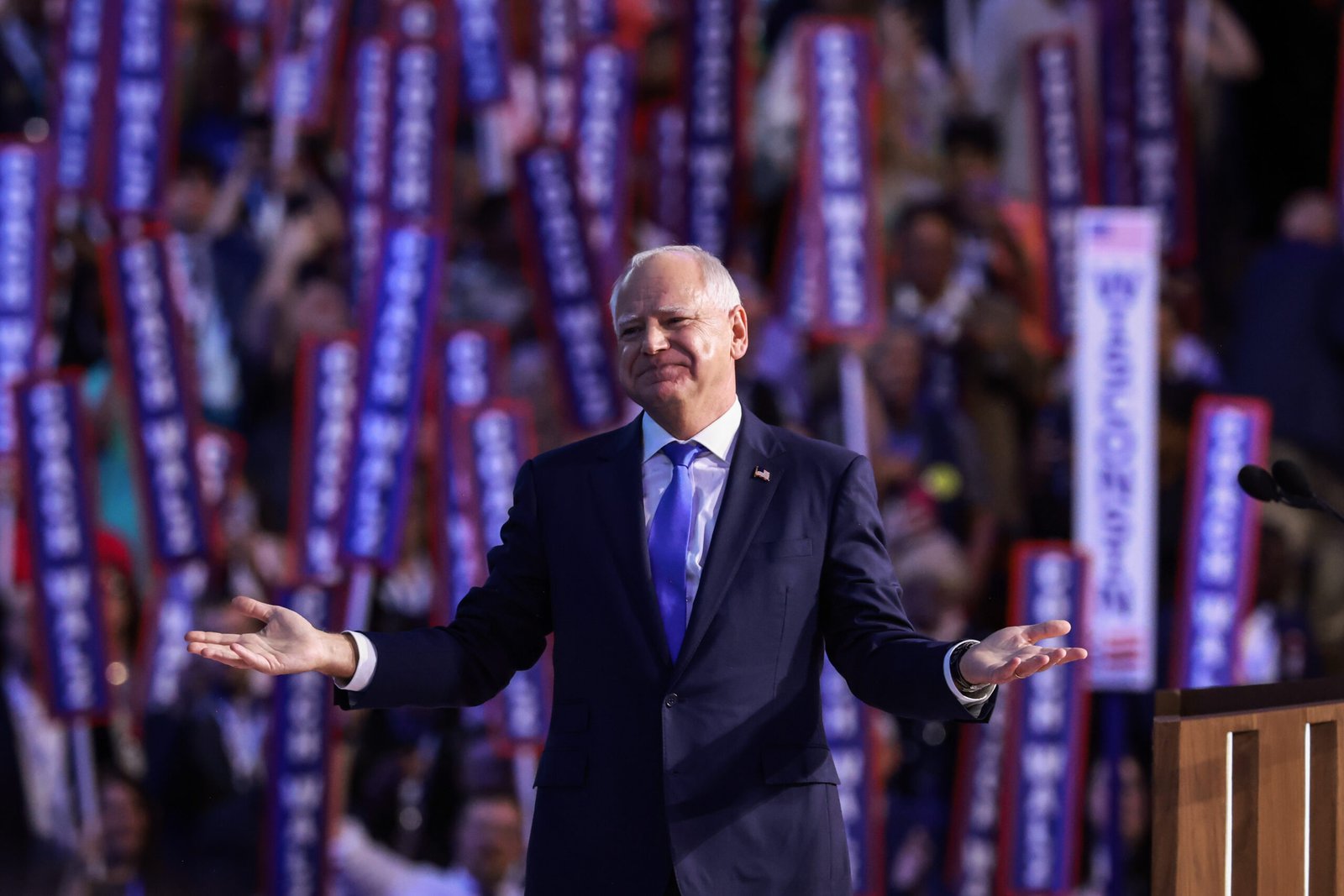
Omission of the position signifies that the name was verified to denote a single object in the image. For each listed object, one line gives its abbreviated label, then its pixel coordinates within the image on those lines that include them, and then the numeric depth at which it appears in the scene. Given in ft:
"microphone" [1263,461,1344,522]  68.38
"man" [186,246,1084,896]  54.33
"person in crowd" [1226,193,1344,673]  89.94
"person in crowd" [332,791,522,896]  89.49
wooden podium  55.23
